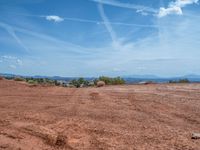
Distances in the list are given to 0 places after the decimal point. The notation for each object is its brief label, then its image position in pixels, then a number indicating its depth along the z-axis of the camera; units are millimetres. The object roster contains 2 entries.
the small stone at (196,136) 4999
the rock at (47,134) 4892
